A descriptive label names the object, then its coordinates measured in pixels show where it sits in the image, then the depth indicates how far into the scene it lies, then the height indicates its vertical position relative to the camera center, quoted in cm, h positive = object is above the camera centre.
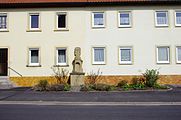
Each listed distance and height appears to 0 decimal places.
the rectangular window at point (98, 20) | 2719 +436
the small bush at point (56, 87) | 2217 -113
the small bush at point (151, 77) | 2356 -49
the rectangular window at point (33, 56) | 2719 +129
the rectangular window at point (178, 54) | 2683 +141
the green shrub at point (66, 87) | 2218 -115
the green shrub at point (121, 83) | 2439 -96
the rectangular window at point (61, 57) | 2720 +119
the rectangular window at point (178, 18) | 2709 +450
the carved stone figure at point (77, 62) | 2545 +71
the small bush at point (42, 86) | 2233 -107
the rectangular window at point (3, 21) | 2745 +429
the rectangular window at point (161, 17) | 2712 +458
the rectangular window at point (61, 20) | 2731 +438
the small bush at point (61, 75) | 2658 -34
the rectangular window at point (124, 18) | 2714 +450
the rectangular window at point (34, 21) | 2737 +432
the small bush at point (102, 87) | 2197 -112
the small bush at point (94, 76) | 2653 -43
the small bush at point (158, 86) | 2266 -111
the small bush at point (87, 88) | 2192 -118
